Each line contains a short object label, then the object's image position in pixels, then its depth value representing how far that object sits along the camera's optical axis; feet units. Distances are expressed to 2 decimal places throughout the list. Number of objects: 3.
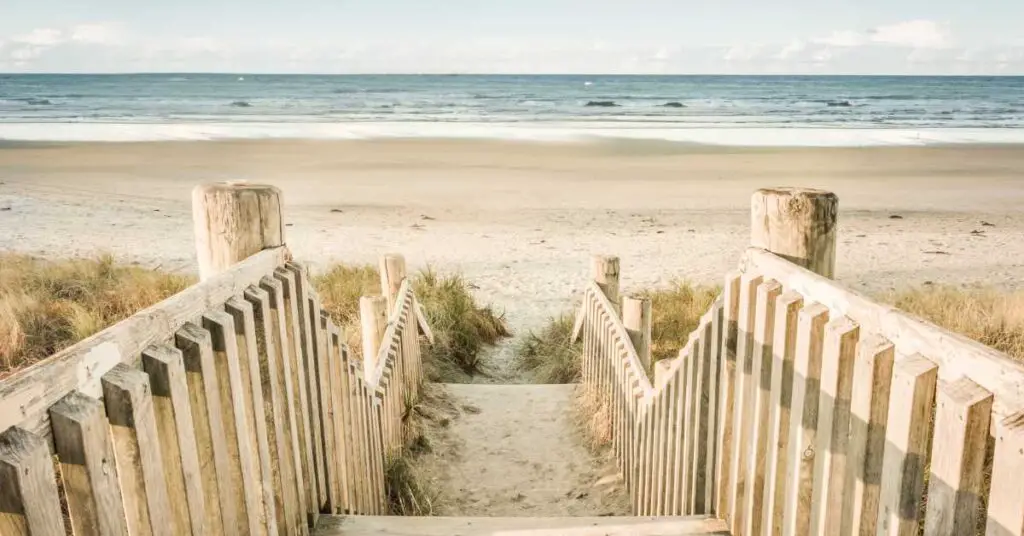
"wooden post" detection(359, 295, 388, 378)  15.94
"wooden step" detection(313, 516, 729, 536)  8.46
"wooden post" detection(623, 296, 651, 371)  16.35
